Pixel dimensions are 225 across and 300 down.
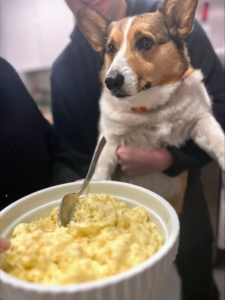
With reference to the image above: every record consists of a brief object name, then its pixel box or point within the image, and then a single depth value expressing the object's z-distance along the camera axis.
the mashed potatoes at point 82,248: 0.34
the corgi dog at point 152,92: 0.61
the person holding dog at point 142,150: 0.69
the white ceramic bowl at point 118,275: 0.30
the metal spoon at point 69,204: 0.44
